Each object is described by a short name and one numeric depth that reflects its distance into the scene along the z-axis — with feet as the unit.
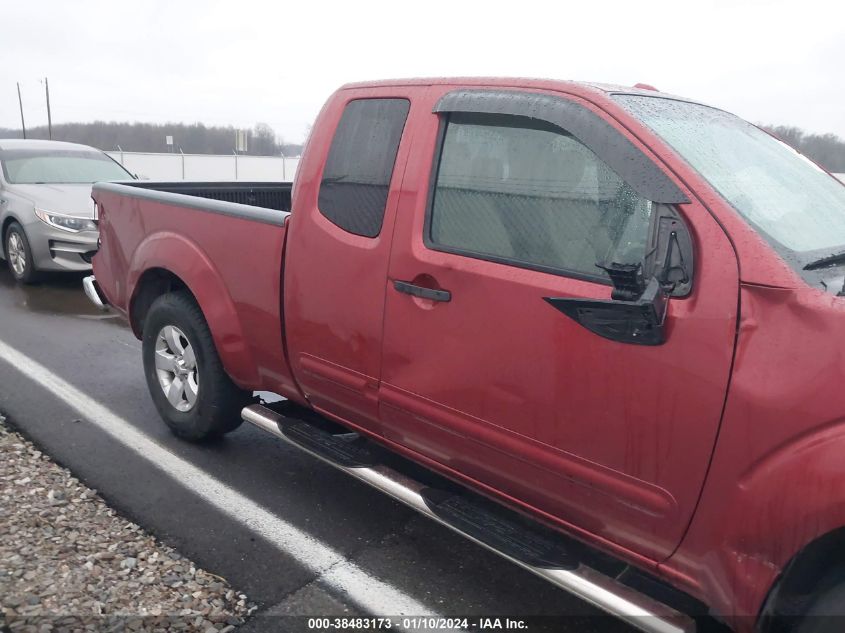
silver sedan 25.12
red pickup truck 6.25
